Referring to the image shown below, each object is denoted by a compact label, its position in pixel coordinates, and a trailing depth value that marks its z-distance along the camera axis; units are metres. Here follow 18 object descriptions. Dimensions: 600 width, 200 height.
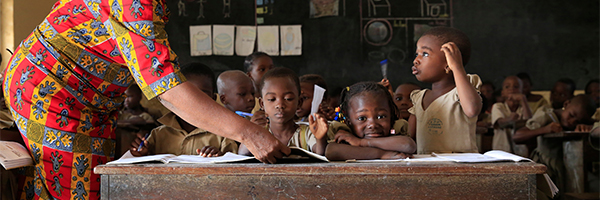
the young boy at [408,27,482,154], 2.17
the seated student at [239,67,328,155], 2.18
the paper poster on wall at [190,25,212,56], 6.99
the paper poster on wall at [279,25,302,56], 7.05
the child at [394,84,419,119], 3.08
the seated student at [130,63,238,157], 2.43
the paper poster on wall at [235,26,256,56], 7.05
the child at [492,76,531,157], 5.63
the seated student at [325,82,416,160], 1.62
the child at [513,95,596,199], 4.95
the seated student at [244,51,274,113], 4.02
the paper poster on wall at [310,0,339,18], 7.10
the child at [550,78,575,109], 6.61
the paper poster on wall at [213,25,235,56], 7.02
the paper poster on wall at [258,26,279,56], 7.07
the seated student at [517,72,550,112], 6.50
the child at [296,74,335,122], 2.86
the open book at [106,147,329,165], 1.37
